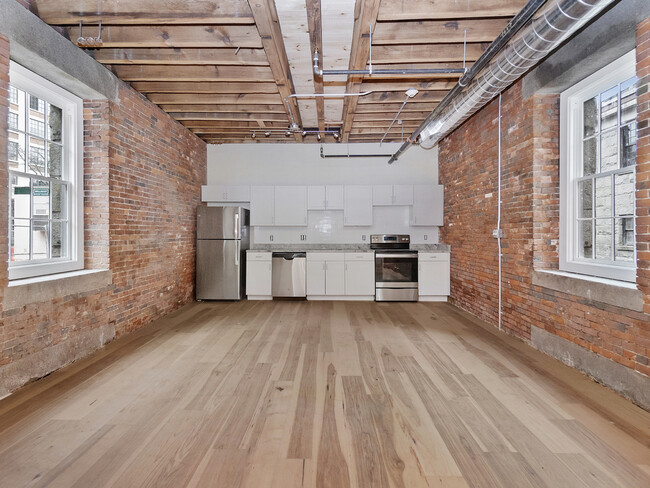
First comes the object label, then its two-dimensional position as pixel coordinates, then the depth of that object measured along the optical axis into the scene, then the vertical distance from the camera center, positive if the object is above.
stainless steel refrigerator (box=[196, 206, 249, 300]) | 5.50 -0.22
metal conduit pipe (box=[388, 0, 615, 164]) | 1.96 +1.42
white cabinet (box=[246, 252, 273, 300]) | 5.68 -0.56
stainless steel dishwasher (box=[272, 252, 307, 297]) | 5.66 -0.57
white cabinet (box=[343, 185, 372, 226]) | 5.89 +0.67
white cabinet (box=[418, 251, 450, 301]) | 5.54 -0.52
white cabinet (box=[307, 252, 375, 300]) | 5.64 -0.55
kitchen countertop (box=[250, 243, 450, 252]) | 5.96 -0.09
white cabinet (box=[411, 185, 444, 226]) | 5.84 +0.66
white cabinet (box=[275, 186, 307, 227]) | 5.91 +0.67
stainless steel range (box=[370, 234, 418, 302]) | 5.57 -0.57
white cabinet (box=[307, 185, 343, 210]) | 5.91 +0.81
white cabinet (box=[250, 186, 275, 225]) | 5.91 +0.70
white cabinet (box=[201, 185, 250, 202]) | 5.94 +0.88
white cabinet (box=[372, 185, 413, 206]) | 5.86 +0.86
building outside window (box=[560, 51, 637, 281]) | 2.58 +0.61
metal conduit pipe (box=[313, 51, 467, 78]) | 3.00 +1.61
